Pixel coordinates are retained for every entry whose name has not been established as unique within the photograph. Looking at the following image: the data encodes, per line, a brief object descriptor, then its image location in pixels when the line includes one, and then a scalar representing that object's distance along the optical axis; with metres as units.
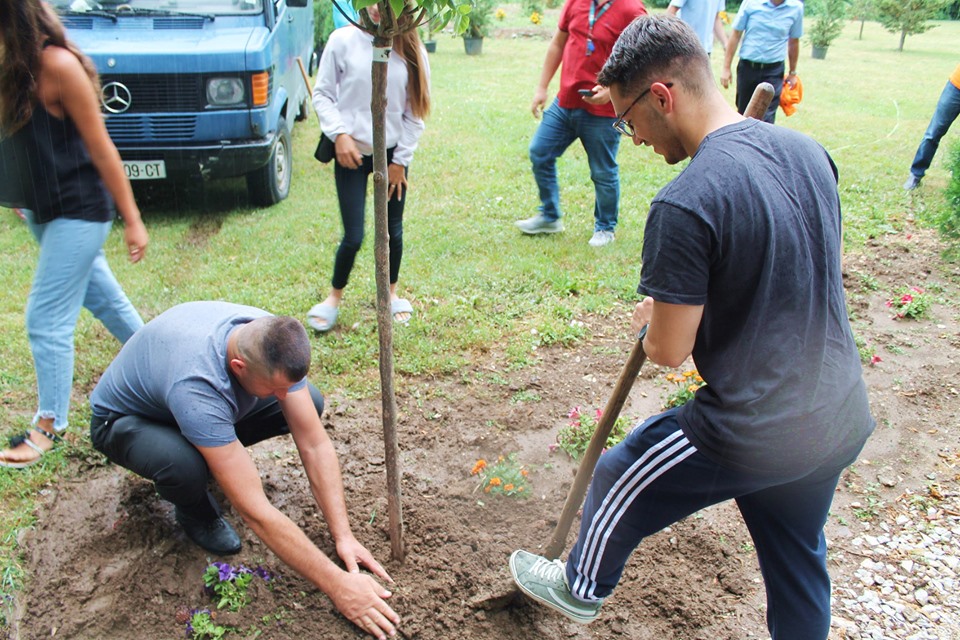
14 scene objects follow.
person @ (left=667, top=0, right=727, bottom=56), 6.75
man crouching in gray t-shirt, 2.41
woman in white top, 3.83
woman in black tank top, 2.79
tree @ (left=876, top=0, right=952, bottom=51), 20.31
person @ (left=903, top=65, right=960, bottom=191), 6.97
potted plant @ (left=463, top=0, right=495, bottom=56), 16.30
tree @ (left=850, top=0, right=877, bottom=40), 23.53
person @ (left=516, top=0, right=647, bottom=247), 4.97
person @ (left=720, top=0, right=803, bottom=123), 6.77
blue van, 5.35
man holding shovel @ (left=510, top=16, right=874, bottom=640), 1.70
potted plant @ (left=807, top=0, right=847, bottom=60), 18.12
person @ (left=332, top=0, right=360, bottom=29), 6.24
